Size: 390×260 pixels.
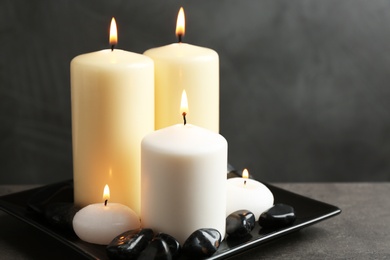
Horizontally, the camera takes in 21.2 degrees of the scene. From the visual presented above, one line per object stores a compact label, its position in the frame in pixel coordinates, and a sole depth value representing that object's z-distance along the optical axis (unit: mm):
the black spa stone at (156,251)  787
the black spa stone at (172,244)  807
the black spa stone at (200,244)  805
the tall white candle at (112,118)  866
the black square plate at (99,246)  830
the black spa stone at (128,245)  794
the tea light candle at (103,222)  834
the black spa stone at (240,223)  857
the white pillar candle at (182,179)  818
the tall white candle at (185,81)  910
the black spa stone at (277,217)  879
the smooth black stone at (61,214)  861
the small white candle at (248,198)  897
